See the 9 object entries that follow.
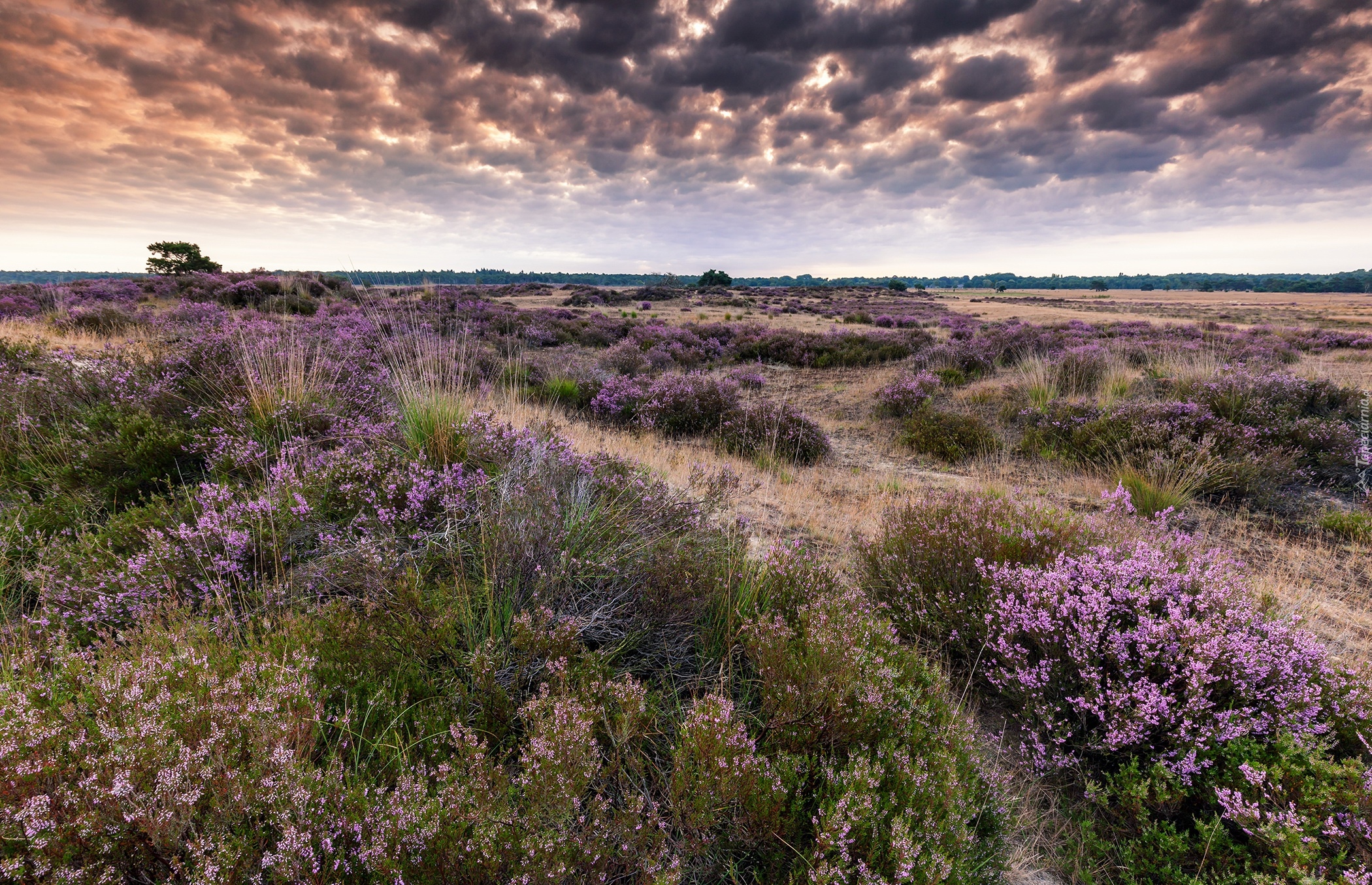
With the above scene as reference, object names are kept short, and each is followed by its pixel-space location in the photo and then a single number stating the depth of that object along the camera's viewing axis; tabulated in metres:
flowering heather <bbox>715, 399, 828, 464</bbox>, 8.49
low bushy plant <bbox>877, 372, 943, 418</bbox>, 10.92
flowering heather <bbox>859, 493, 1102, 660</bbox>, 3.67
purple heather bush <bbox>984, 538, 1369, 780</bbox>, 2.57
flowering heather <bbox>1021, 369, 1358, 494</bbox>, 6.61
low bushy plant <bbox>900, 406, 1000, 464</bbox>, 8.90
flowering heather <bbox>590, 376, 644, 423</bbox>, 9.87
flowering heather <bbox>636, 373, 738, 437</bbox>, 9.50
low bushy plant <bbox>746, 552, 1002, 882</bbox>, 1.83
